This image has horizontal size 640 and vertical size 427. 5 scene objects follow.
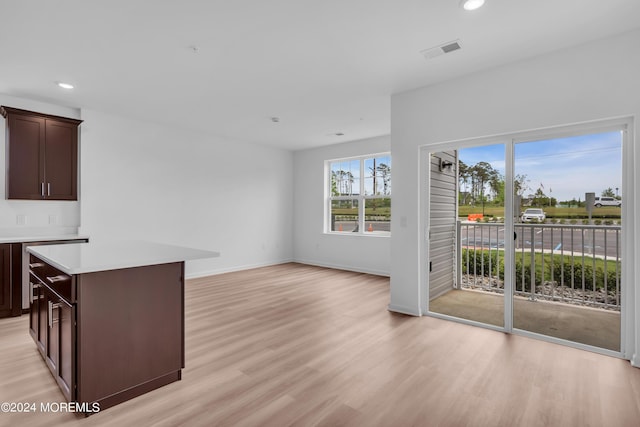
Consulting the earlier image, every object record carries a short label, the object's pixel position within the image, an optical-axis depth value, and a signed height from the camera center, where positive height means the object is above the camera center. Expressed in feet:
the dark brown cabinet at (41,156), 13.14 +2.56
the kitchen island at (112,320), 6.37 -2.24
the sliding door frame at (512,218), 8.74 -0.12
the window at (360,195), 21.42 +1.36
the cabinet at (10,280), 12.17 -2.45
